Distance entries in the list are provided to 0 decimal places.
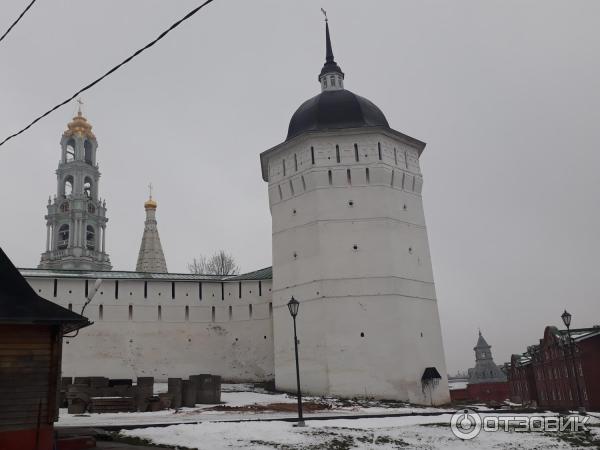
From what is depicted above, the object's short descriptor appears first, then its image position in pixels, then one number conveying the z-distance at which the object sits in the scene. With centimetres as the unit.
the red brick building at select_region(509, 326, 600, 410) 2333
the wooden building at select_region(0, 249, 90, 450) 815
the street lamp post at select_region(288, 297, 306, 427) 1265
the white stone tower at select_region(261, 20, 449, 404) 2077
